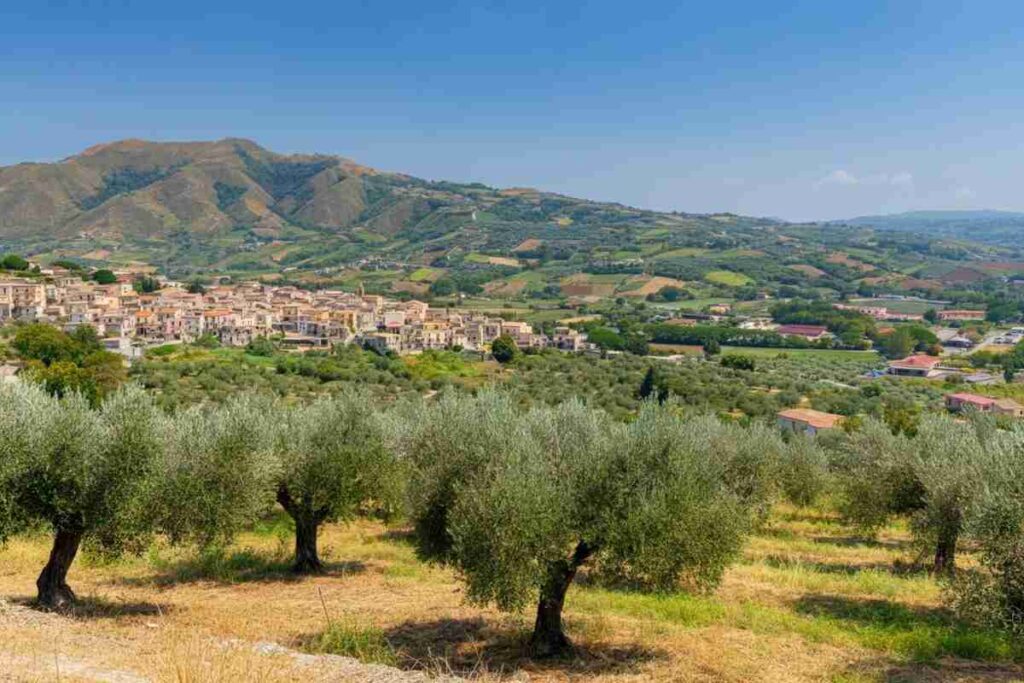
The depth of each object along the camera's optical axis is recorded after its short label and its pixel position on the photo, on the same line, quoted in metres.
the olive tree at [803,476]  29.19
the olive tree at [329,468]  17.06
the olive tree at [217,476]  14.66
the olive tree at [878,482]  19.73
